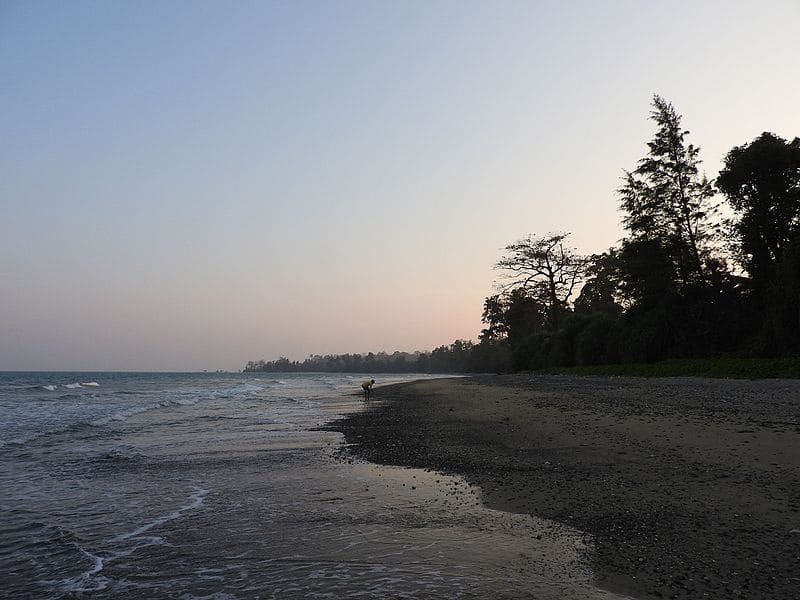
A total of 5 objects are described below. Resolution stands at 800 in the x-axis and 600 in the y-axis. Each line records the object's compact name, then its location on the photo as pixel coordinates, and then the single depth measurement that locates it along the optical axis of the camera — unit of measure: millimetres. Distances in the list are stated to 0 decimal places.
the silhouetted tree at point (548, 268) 57750
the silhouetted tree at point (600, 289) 55312
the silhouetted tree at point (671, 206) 36750
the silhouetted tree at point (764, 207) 30609
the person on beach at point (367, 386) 32094
